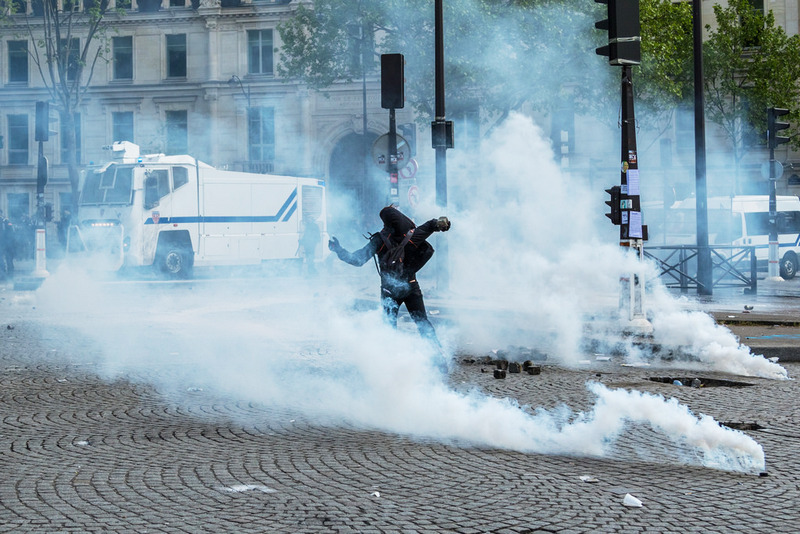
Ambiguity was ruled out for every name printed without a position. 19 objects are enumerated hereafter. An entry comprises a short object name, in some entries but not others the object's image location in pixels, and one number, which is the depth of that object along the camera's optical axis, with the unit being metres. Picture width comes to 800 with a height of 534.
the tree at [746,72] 36.75
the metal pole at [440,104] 15.54
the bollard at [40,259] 22.72
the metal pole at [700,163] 17.61
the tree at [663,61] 28.28
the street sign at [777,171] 21.71
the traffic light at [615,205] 11.70
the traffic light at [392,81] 13.59
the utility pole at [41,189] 20.97
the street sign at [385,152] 14.69
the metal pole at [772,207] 21.65
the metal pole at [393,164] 14.47
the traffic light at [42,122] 20.79
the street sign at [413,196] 16.02
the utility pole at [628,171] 11.41
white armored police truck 22.36
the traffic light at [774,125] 20.06
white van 25.67
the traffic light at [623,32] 11.35
